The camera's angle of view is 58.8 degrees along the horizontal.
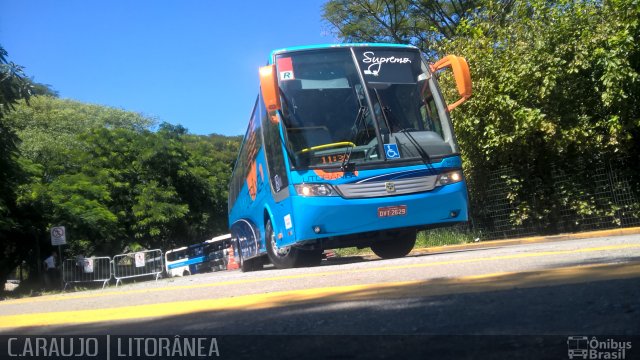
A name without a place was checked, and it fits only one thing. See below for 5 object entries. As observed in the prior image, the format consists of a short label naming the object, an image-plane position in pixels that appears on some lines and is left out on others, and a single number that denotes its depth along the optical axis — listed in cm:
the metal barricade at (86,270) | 2164
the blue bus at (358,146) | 852
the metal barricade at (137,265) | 2248
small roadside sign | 1975
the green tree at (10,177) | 1444
